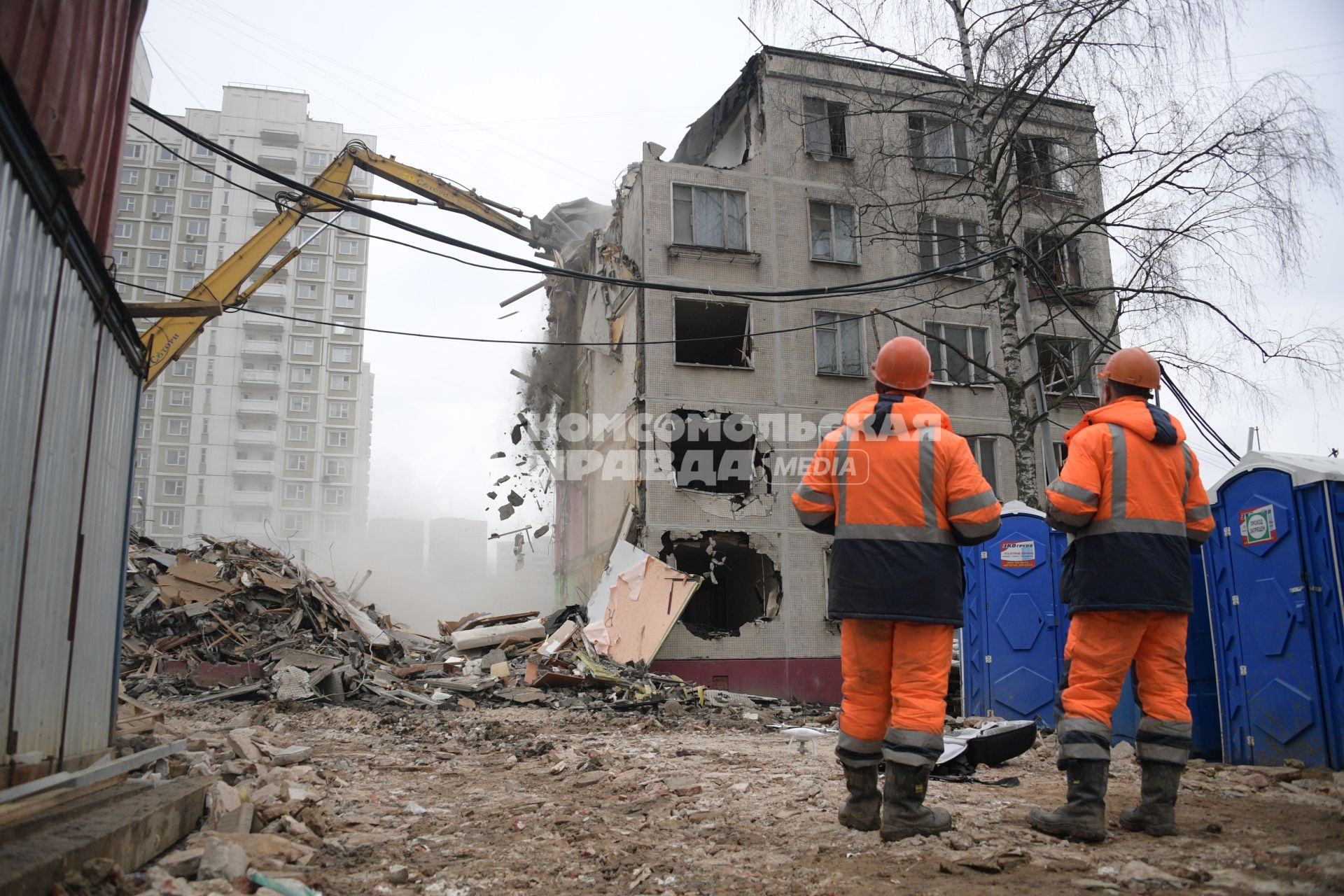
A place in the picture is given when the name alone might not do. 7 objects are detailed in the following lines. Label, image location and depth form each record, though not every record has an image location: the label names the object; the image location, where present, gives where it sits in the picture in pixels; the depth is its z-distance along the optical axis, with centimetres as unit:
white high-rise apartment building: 5681
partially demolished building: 1709
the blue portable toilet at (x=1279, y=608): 539
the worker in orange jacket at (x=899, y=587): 338
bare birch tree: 1108
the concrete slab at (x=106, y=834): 226
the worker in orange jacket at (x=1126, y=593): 343
